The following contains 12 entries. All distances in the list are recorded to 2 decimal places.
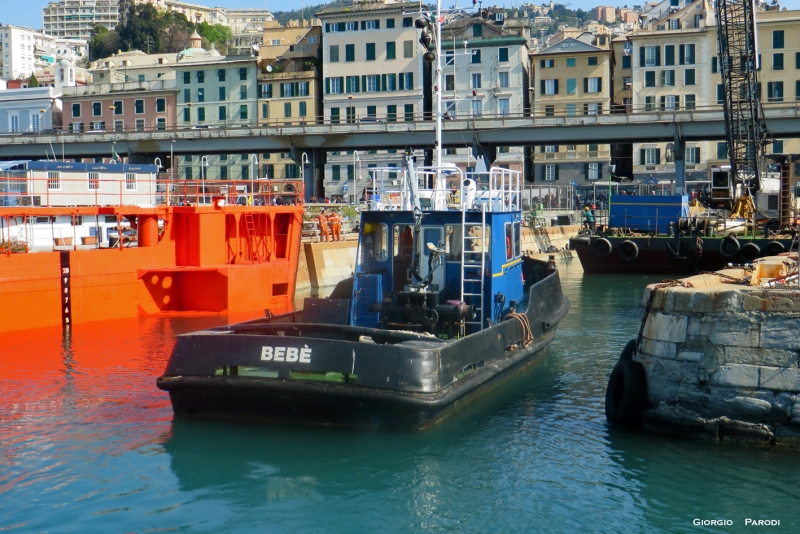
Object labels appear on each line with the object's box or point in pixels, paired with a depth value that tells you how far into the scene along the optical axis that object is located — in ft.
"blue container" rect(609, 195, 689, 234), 117.70
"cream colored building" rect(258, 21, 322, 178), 245.04
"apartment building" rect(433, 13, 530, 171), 229.66
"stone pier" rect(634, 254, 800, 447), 31.35
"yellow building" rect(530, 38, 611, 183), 231.09
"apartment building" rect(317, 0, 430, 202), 226.99
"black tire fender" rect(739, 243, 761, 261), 103.96
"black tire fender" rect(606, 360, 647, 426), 35.12
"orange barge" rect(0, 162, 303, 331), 68.95
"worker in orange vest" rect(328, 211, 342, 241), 108.37
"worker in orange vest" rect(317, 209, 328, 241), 106.72
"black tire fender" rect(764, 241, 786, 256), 103.46
